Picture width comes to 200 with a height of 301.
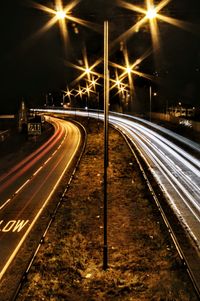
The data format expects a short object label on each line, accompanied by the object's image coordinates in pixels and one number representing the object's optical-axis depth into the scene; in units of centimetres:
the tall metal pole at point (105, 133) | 1385
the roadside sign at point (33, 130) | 5831
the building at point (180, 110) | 8898
